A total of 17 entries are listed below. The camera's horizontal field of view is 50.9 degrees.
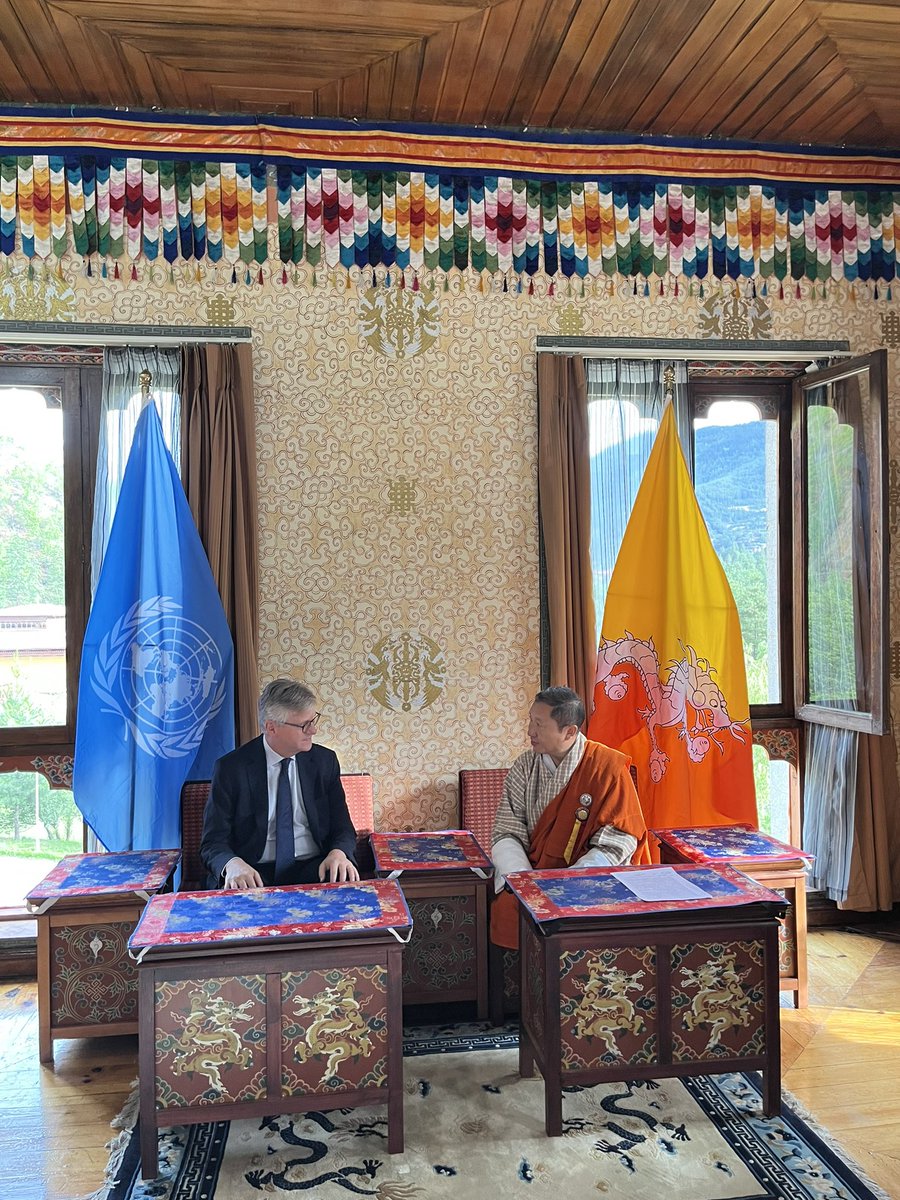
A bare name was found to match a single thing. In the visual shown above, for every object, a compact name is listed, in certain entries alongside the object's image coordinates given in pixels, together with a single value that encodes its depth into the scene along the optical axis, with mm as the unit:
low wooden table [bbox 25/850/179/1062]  3113
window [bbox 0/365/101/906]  3941
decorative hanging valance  3828
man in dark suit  3131
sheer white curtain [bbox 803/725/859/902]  4156
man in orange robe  3188
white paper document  2725
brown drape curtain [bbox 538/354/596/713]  4004
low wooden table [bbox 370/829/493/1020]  3316
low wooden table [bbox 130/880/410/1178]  2445
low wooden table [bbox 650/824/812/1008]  3381
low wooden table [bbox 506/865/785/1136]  2607
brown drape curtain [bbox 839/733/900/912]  4148
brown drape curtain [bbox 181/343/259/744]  3791
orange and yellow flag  3929
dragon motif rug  2420
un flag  3607
